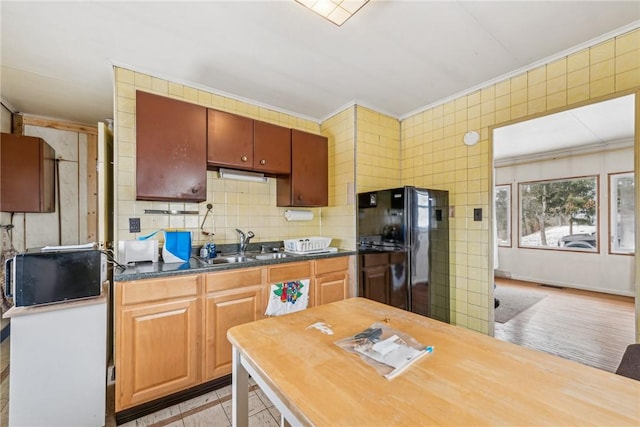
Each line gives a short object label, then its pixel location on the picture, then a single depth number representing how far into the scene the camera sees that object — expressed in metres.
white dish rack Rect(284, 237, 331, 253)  2.65
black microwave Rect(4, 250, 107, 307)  1.49
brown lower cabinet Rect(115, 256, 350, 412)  1.66
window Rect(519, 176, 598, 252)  4.46
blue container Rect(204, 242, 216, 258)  2.40
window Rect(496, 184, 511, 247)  5.39
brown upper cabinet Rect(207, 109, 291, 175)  2.30
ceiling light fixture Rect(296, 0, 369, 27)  1.51
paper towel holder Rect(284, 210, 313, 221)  3.01
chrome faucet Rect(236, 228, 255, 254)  2.65
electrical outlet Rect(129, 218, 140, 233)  2.21
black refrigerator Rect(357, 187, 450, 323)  2.47
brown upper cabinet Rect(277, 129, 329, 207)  2.78
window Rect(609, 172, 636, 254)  4.03
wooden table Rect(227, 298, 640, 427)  0.61
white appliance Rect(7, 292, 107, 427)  1.45
